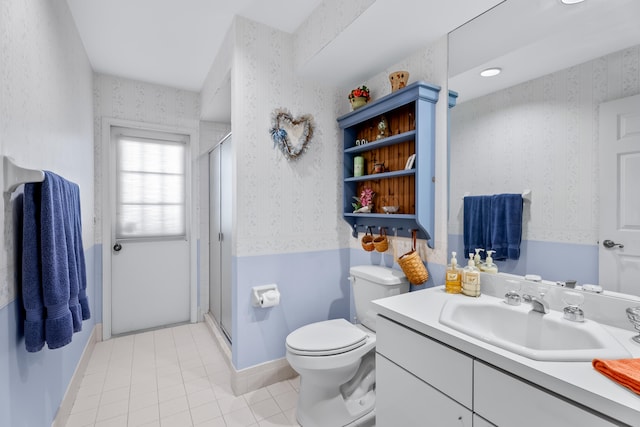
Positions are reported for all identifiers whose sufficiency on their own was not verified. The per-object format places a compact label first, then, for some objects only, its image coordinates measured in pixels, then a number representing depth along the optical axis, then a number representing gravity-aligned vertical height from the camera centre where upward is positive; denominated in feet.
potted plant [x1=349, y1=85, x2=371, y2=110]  7.09 +2.65
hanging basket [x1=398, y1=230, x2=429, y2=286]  5.80 -1.10
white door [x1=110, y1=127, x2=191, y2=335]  9.67 -0.64
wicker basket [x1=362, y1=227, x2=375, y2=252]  7.18 -0.75
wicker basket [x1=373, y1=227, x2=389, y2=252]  6.92 -0.71
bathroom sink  2.85 -1.36
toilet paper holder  6.65 -1.87
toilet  5.32 -2.80
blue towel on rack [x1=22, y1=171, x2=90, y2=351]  3.67 -0.69
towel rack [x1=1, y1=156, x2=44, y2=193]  3.29 +0.40
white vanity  2.46 -1.61
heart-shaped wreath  6.97 +1.83
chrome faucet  3.82 -1.19
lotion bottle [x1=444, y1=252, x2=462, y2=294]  5.02 -1.14
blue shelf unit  5.68 +1.19
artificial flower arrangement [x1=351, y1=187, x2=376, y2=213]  7.30 +0.25
